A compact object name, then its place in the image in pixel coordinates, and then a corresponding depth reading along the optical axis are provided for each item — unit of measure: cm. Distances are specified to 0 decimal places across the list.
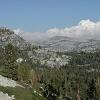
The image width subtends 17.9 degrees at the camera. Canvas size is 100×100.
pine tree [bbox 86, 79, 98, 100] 16226
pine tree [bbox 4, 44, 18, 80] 13588
